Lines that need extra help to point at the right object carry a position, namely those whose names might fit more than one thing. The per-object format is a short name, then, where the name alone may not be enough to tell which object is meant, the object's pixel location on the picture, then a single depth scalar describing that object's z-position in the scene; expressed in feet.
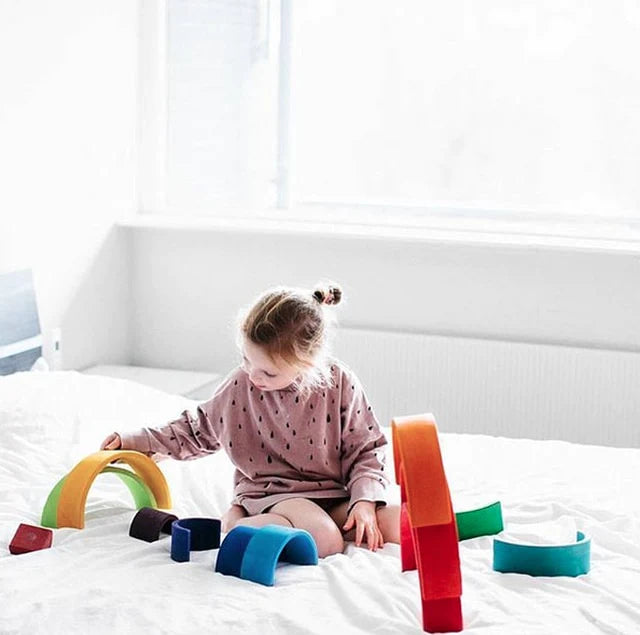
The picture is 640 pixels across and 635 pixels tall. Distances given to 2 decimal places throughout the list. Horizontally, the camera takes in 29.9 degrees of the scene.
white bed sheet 5.65
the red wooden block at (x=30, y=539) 6.70
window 12.18
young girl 6.88
